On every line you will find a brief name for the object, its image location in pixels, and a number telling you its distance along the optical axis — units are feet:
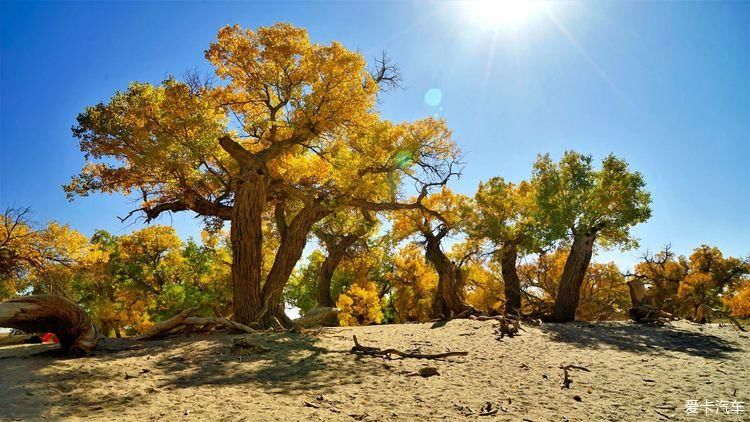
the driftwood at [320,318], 43.78
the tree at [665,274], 90.03
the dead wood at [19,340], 31.68
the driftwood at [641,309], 41.01
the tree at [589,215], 46.21
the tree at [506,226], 56.18
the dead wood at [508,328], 30.99
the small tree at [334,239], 54.49
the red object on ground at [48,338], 31.42
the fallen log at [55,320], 20.68
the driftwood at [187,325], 28.84
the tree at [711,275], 84.99
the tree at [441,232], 53.21
